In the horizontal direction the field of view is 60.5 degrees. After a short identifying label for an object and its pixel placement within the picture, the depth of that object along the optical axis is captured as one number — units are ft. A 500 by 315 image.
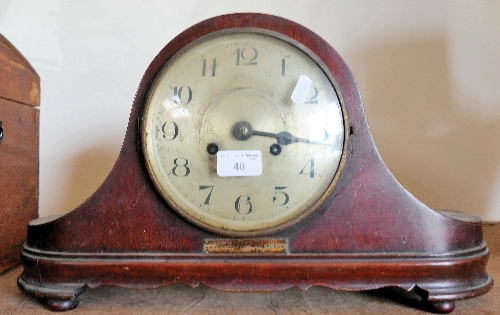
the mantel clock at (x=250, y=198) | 2.74
